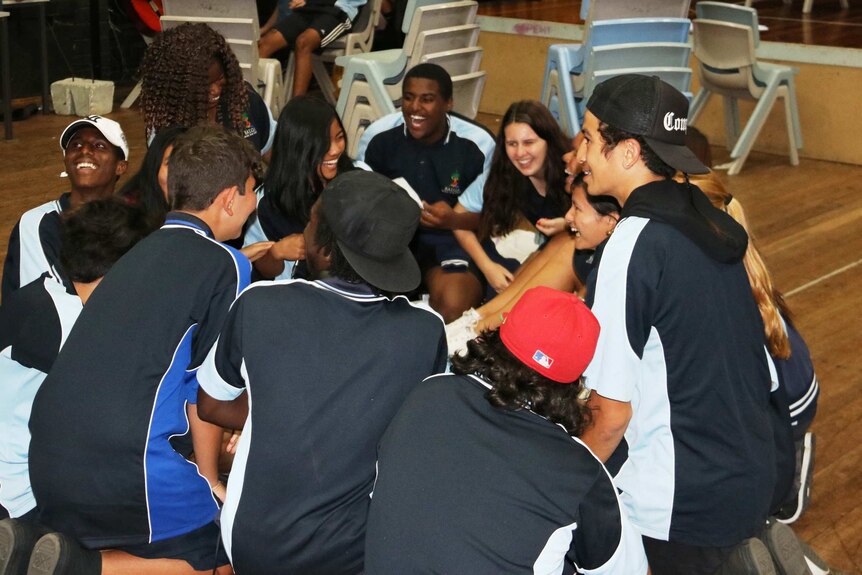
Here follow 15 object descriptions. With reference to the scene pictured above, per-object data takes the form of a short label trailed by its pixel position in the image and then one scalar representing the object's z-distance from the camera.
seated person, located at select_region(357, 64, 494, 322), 4.13
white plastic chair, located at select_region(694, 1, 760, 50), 6.53
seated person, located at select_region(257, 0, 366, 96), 6.74
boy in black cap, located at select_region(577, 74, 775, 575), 2.05
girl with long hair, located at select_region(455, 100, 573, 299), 3.73
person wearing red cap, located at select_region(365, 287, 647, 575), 1.70
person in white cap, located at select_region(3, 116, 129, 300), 2.90
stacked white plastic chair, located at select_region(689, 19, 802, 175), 6.56
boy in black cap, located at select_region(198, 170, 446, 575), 1.96
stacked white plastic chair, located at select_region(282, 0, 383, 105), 6.94
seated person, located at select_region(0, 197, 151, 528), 2.41
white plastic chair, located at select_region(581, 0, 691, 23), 6.03
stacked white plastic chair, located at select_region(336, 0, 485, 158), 5.80
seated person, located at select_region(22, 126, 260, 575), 2.17
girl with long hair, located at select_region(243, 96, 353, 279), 3.50
